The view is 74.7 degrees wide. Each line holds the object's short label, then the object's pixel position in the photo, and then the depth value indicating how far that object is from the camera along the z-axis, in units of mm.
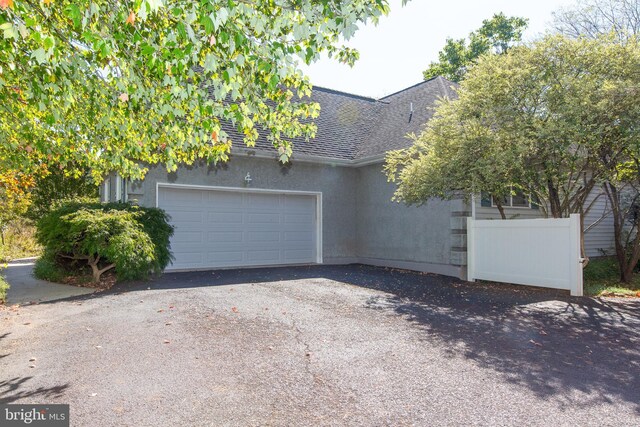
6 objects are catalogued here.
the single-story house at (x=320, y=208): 11258
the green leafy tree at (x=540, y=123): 7578
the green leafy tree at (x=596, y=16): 21344
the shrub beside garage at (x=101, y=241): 8586
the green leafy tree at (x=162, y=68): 3528
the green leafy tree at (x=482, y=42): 27312
